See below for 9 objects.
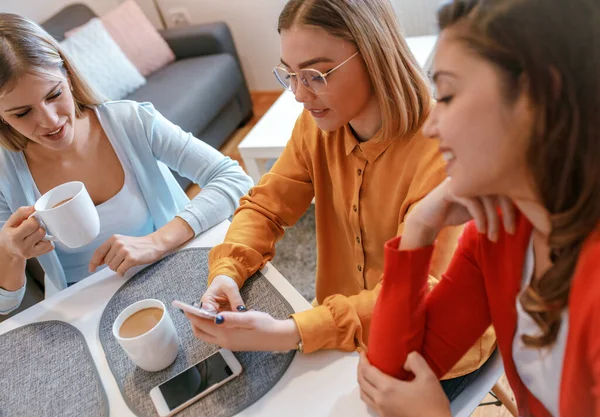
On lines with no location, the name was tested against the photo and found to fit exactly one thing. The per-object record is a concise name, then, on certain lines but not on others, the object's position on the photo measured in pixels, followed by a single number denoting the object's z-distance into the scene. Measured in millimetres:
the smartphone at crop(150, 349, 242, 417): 734
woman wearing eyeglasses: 784
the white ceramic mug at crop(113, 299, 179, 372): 744
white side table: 1968
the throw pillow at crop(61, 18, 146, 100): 2748
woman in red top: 455
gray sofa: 2742
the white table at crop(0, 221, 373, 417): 696
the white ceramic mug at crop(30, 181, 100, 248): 921
